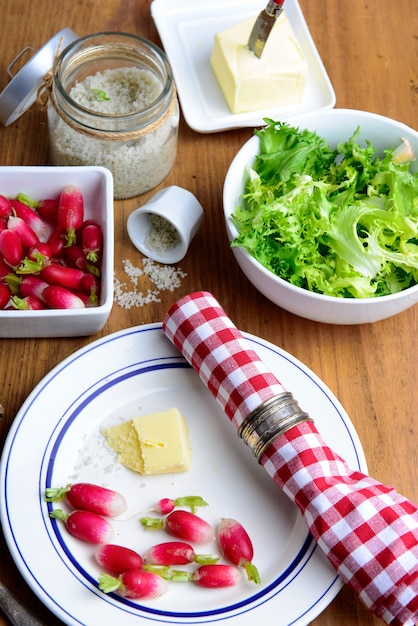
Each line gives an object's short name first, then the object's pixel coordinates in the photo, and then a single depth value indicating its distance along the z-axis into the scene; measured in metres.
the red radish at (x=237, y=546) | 1.12
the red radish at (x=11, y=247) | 1.33
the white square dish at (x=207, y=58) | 1.63
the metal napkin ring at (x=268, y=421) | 1.18
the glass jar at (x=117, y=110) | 1.39
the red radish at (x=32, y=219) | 1.38
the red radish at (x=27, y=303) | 1.26
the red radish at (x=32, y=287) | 1.31
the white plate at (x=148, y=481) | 1.09
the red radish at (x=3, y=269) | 1.33
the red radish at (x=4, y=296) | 1.29
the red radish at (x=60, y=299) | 1.28
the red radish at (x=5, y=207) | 1.37
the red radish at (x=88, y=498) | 1.15
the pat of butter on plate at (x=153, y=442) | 1.21
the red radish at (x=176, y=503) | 1.18
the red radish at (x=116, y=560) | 1.11
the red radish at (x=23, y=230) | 1.35
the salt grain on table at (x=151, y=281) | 1.42
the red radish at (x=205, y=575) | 1.11
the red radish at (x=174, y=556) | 1.13
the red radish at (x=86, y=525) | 1.13
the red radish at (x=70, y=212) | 1.37
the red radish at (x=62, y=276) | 1.31
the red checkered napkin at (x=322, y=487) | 1.08
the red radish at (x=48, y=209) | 1.41
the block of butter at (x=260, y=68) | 1.58
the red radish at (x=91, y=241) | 1.35
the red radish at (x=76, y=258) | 1.36
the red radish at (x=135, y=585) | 1.07
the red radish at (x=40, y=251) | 1.33
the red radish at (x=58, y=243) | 1.38
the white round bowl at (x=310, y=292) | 1.29
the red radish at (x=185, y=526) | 1.15
